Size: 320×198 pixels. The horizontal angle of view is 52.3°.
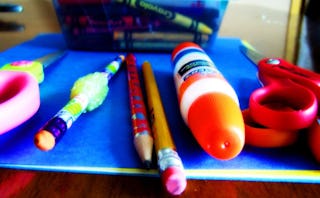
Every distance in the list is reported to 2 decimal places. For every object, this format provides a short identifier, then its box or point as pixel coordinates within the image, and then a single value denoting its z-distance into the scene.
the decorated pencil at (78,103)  0.24
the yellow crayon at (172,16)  0.53
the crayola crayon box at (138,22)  0.53
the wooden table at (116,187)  0.23
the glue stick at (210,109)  0.22
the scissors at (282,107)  0.25
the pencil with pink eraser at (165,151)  0.21
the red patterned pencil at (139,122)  0.25
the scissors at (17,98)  0.26
